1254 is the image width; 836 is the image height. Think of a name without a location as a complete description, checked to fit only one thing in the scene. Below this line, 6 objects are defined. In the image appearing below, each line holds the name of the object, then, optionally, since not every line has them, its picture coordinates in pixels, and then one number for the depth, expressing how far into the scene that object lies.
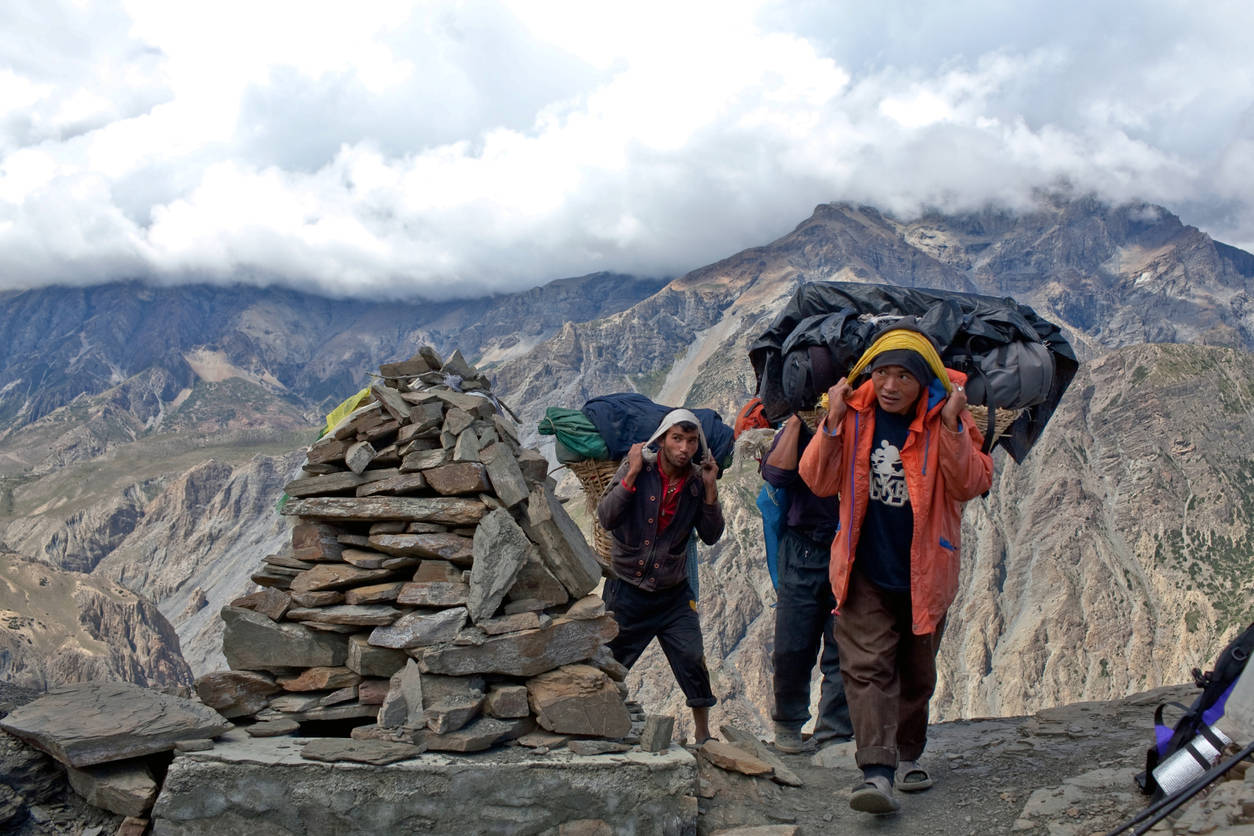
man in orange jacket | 4.70
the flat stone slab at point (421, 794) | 4.61
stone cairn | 5.25
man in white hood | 6.28
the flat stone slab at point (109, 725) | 4.74
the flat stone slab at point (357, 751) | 4.68
